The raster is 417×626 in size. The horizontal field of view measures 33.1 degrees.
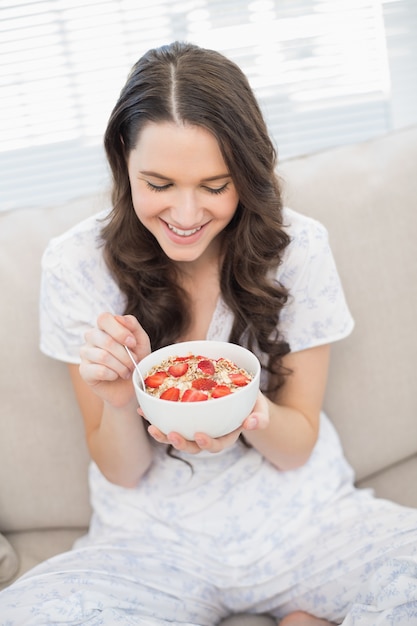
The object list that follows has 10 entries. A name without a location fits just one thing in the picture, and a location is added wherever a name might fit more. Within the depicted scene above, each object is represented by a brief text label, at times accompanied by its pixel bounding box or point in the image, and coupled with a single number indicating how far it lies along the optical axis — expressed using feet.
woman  4.06
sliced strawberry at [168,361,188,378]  3.48
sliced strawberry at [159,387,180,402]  3.26
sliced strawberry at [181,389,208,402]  3.22
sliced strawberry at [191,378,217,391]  3.33
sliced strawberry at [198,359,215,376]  3.45
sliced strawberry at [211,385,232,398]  3.23
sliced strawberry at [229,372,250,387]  3.37
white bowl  3.12
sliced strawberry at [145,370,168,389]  3.46
